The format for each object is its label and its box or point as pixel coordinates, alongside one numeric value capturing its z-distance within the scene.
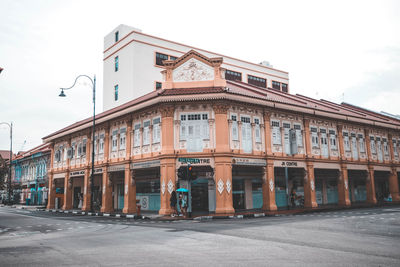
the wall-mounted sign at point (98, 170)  28.16
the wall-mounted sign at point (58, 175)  33.92
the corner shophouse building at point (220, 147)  21.83
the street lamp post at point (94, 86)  26.04
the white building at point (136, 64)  34.72
